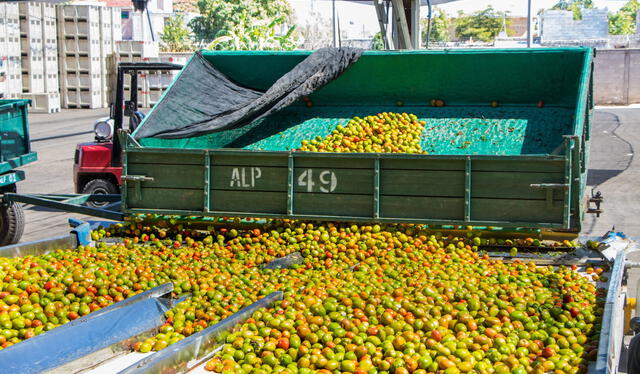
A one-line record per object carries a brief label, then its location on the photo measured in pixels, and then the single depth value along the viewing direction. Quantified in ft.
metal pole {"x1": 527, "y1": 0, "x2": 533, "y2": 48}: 89.50
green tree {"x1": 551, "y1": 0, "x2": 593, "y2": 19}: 444.14
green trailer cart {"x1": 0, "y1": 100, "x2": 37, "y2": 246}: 32.65
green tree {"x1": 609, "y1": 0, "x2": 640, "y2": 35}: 337.31
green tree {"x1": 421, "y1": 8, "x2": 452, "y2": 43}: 292.28
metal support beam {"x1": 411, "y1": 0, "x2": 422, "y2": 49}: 40.91
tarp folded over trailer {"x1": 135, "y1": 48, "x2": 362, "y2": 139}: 28.22
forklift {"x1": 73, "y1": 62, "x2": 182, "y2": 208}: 37.22
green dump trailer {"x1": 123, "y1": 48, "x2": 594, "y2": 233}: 22.13
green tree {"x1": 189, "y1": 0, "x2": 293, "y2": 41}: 169.37
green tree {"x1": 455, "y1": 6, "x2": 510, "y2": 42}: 338.95
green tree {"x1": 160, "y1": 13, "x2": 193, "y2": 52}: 195.83
